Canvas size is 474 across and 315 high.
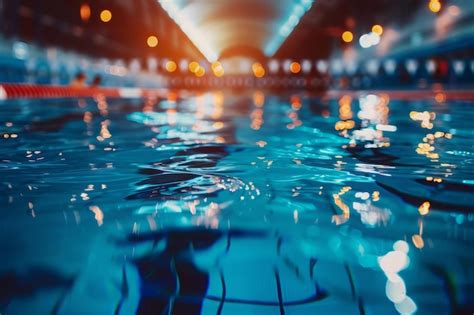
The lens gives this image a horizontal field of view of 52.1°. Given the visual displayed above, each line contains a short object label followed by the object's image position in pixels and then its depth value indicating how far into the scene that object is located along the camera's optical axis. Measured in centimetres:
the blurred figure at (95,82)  2030
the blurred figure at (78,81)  1859
